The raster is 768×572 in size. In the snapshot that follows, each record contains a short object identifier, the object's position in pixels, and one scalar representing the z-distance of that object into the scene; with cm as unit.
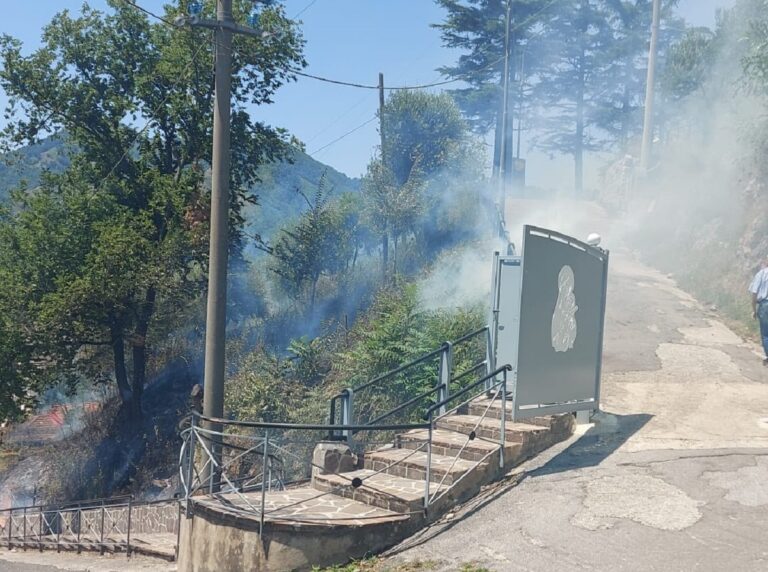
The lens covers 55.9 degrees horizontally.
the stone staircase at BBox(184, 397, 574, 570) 636
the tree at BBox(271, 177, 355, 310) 2466
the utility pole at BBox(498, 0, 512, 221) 2063
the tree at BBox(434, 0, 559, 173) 3488
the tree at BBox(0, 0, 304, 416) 1956
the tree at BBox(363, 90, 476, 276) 2270
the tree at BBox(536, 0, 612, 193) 3897
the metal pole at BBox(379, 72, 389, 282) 2331
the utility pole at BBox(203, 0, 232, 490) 1077
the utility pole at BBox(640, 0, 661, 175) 2606
